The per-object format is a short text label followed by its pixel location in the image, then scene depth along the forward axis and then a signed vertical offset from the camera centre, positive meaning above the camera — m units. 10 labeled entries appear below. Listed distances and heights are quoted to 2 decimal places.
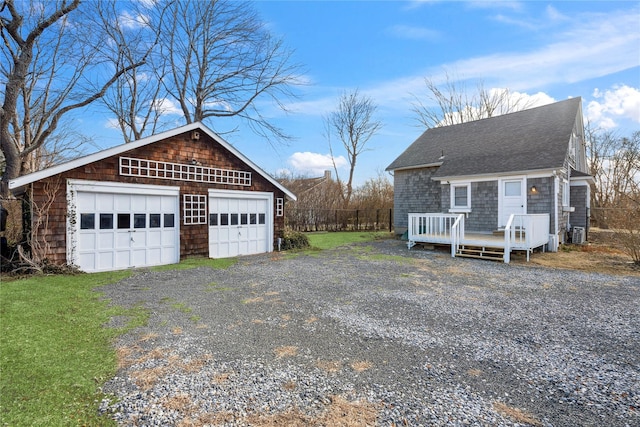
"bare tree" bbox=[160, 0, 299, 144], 17.20 +8.22
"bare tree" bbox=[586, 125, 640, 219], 19.77 +3.37
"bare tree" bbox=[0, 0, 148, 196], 11.80 +6.14
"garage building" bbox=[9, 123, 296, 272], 7.36 +0.16
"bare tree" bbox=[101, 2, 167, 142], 15.59 +7.50
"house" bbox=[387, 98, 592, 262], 10.59 +1.11
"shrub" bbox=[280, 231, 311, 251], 12.39 -1.27
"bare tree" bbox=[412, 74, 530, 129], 25.92 +8.97
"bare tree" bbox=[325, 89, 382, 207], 27.73 +7.78
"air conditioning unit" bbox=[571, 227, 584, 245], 12.45 -0.99
